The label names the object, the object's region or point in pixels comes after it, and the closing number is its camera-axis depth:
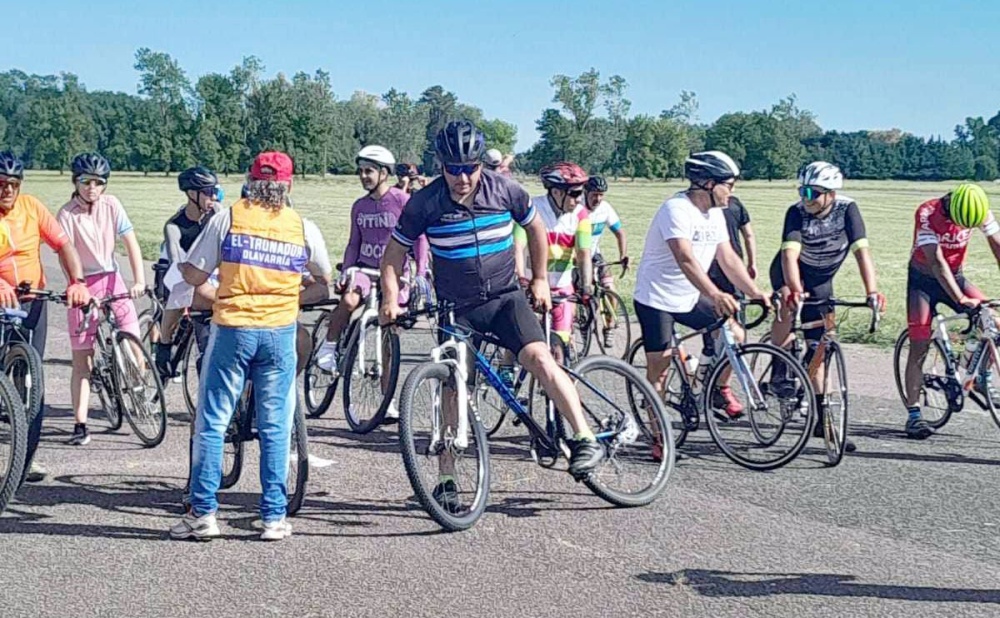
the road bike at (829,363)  7.08
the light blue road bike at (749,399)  7.00
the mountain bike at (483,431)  5.70
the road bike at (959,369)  7.79
